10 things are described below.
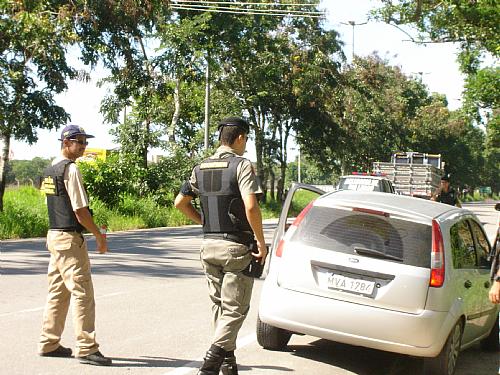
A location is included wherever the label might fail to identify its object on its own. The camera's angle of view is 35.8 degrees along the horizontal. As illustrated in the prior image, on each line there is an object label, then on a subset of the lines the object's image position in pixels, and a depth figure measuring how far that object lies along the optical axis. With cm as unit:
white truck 3838
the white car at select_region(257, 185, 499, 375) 609
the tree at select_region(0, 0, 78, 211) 2022
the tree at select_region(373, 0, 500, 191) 2417
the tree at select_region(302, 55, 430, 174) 4481
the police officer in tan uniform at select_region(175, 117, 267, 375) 540
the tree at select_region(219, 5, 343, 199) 3842
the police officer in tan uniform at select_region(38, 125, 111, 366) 607
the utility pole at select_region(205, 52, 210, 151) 3351
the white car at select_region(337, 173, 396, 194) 2514
